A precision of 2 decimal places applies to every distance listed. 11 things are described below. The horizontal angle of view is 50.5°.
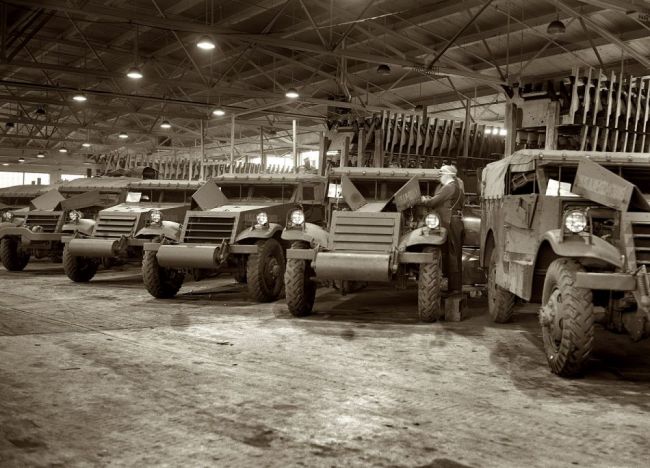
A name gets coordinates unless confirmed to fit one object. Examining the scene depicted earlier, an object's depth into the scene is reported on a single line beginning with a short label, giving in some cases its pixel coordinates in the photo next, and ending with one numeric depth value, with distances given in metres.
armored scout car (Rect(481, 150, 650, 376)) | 4.66
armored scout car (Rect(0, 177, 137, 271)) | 11.93
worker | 7.78
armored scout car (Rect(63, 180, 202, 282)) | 9.70
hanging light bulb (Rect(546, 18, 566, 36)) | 11.48
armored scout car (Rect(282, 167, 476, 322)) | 7.00
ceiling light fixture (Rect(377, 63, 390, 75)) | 16.05
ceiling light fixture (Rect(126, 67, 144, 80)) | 13.76
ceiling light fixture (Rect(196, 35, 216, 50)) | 12.70
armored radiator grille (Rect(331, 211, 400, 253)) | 7.38
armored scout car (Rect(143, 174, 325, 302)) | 8.40
